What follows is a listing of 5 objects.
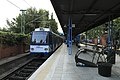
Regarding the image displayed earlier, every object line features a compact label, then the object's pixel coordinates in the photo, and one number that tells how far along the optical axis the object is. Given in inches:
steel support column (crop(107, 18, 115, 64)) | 202.6
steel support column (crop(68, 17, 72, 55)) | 325.8
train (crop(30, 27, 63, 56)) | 341.8
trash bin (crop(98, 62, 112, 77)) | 140.1
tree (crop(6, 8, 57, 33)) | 907.0
